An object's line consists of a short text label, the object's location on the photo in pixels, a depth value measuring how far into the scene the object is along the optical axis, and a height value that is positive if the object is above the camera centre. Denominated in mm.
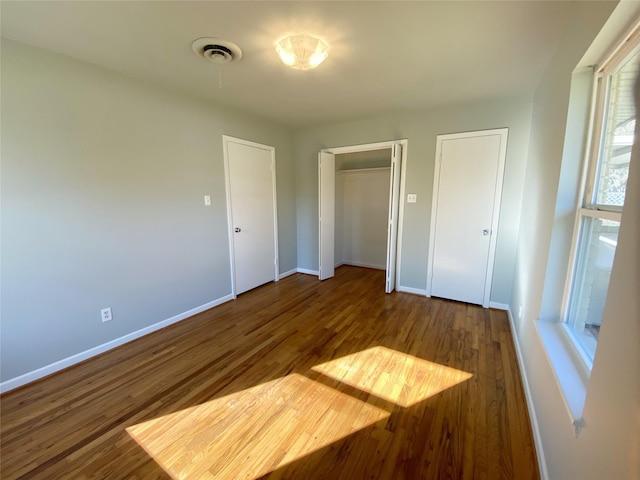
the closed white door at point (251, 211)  3242 -109
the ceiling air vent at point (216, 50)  1756 +1079
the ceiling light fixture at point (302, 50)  1684 +1012
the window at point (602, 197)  1063 +35
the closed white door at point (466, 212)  2873 -91
